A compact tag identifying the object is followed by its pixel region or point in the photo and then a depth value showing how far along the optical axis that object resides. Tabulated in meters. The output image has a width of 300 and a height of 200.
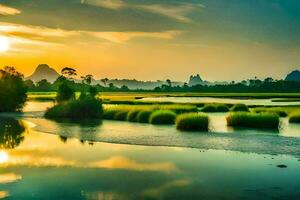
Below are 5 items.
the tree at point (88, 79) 139.90
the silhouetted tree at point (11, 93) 87.62
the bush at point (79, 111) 69.44
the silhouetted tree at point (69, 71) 125.94
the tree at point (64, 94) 82.00
